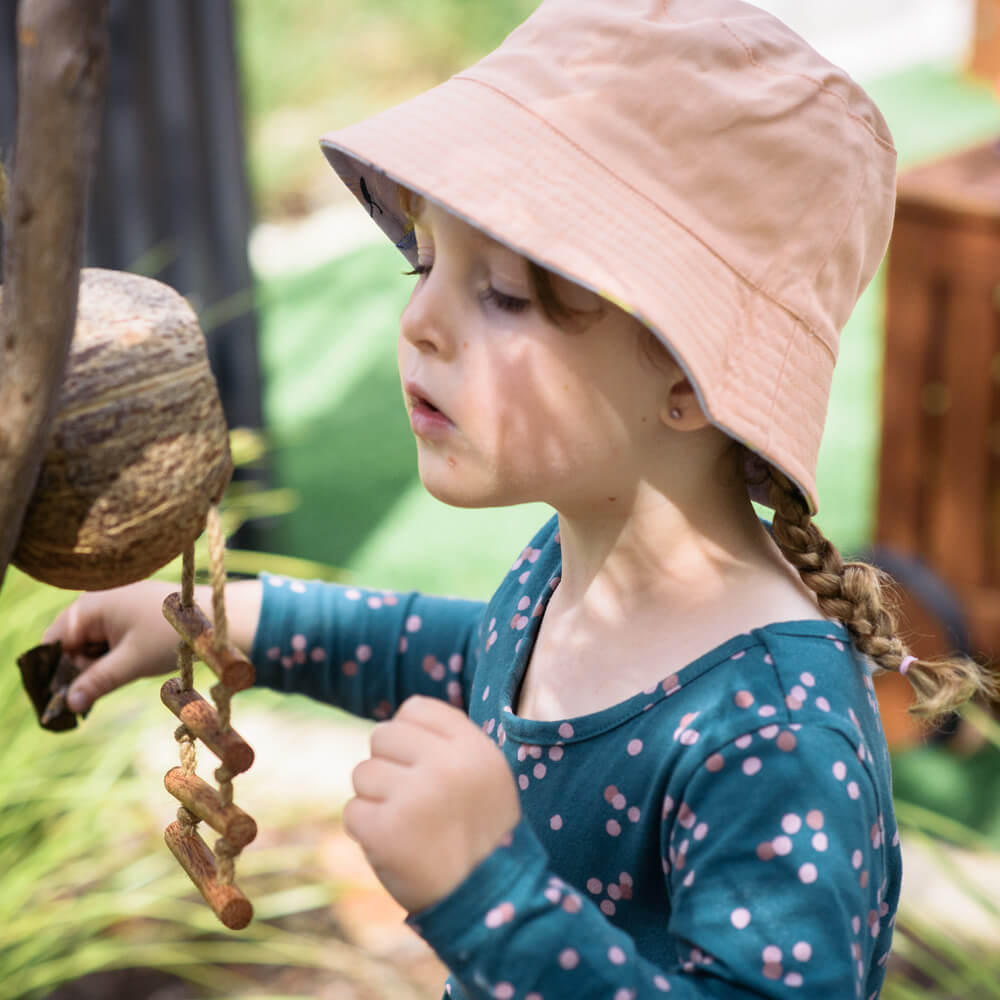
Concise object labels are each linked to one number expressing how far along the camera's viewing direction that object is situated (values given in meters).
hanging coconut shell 0.78
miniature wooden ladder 0.83
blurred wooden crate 2.90
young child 0.94
